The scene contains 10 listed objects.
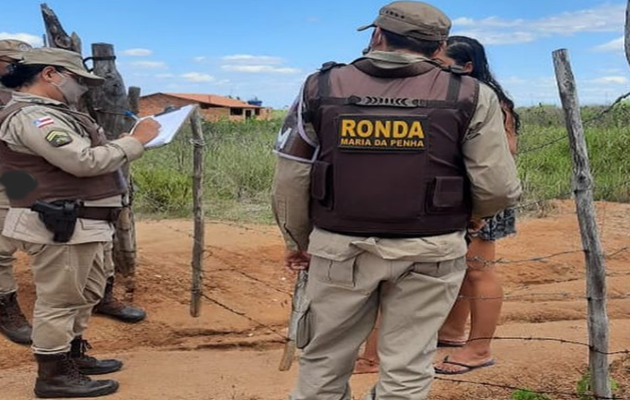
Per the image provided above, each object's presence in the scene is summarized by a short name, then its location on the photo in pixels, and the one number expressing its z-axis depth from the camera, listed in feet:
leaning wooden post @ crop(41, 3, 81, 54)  16.87
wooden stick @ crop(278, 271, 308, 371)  13.18
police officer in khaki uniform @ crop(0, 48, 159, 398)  11.41
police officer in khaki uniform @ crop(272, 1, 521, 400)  8.38
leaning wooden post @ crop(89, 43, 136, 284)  17.07
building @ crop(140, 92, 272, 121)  123.75
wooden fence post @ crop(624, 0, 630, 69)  10.72
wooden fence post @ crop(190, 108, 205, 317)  16.83
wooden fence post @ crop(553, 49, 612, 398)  10.66
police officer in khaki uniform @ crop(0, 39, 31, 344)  15.14
